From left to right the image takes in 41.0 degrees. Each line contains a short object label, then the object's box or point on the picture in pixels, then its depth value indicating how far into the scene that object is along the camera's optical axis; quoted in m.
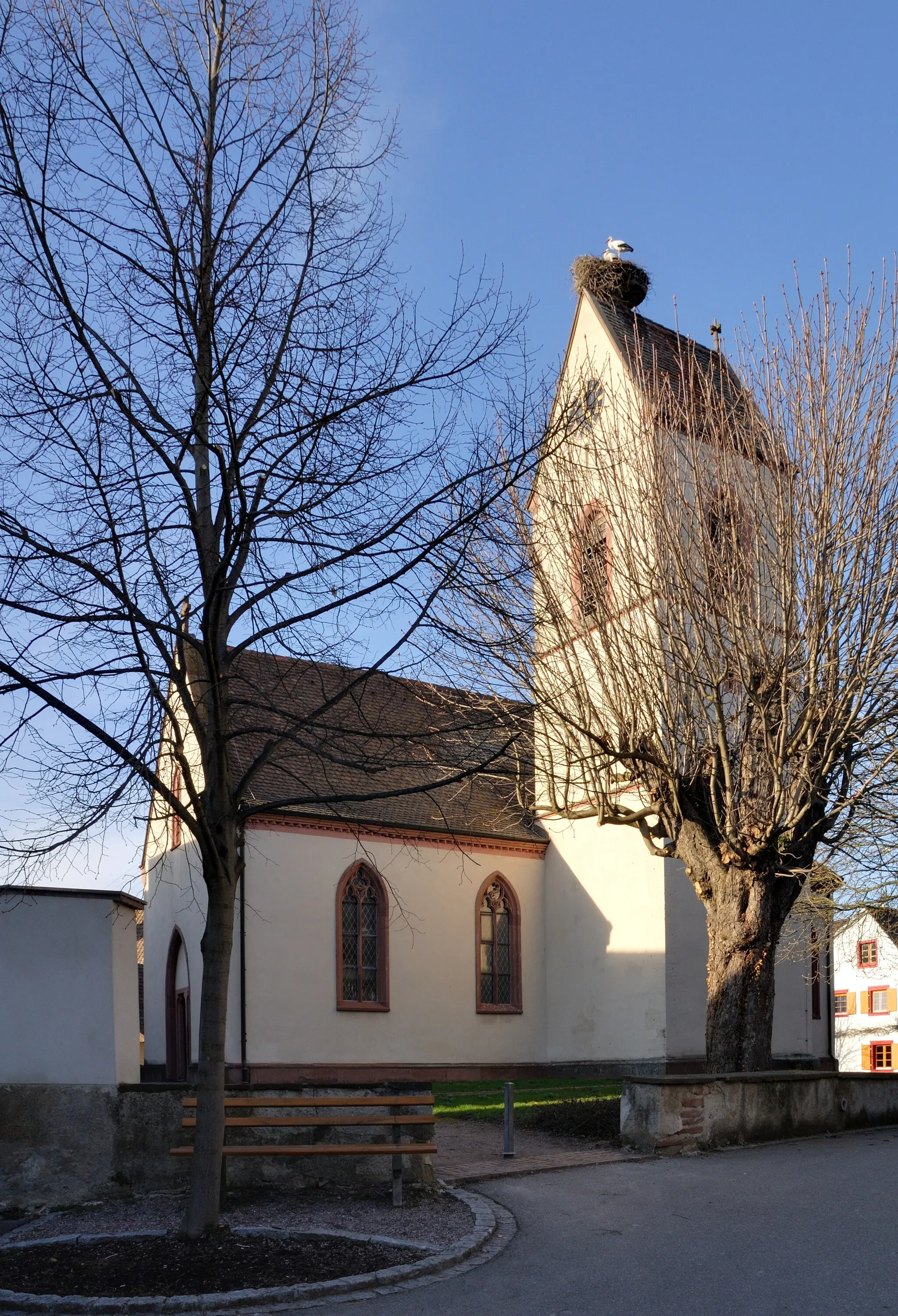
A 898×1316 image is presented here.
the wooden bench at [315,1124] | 9.42
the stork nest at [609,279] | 25.94
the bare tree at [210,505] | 7.65
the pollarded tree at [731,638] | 14.07
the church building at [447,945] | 22.64
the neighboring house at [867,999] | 52.09
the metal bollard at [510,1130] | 12.07
